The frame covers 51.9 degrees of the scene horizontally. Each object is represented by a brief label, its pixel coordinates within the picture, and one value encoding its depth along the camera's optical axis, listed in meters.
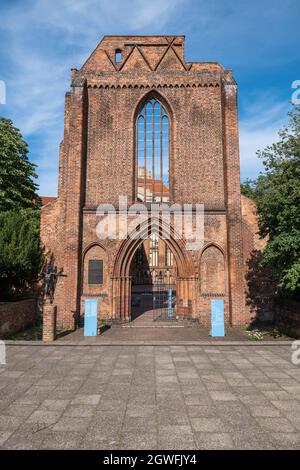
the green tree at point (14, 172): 17.69
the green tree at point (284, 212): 9.02
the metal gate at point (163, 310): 14.13
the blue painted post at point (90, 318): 10.53
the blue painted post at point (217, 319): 10.43
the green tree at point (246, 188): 23.80
